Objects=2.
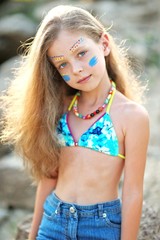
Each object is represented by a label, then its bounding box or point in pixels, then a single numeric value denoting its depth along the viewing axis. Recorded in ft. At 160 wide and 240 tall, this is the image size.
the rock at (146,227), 9.04
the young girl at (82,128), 7.55
